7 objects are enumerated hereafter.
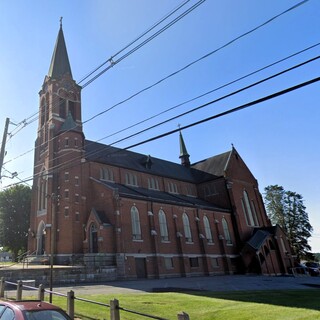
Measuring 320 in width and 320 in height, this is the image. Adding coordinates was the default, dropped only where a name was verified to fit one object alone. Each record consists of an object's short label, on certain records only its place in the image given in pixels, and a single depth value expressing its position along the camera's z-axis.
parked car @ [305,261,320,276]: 42.35
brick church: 30.42
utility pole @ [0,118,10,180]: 17.80
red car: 6.07
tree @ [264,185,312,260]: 63.69
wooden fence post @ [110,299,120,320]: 8.02
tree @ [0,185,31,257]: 44.91
